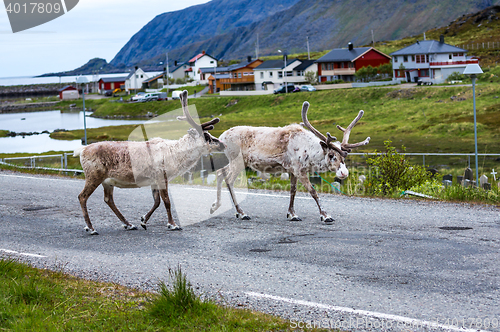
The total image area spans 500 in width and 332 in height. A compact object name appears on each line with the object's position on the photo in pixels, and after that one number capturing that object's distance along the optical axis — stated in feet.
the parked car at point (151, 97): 379.86
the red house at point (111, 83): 539.70
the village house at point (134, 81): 510.99
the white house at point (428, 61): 293.02
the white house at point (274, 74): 351.05
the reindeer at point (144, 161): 34.94
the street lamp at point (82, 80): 106.11
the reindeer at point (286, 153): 36.63
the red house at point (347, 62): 330.95
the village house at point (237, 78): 367.66
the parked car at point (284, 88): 305.32
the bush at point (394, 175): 50.47
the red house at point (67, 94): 551.02
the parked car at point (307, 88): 289.08
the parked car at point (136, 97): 390.89
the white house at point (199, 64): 485.15
